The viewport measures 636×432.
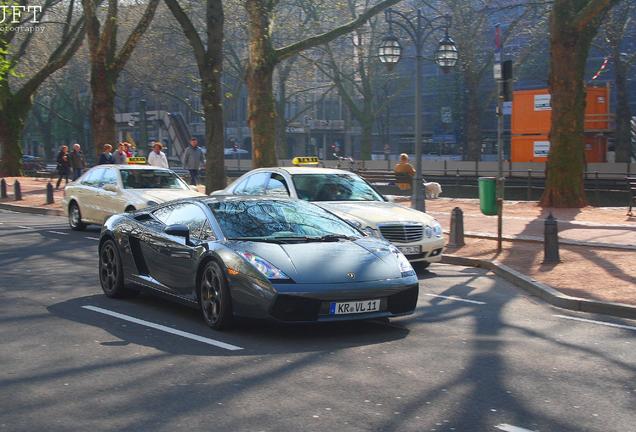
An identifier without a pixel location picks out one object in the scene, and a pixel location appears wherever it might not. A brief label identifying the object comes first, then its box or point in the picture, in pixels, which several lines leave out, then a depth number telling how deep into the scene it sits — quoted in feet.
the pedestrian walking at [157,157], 83.25
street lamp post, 64.49
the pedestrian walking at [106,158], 85.92
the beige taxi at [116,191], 59.21
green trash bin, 53.88
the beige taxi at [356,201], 42.75
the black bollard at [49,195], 90.17
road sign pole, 46.68
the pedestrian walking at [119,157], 86.61
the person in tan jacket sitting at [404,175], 92.48
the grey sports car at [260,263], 25.98
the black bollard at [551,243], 44.42
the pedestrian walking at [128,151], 92.19
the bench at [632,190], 71.37
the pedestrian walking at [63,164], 112.98
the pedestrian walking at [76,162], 108.58
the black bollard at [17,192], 97.28
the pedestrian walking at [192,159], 92.82
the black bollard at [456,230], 51.98
